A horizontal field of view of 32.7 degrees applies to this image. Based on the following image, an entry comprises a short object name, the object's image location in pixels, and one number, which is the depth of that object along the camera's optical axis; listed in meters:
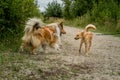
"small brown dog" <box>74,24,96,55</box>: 7.01
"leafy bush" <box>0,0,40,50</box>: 6.97
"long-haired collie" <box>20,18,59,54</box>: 6.31
